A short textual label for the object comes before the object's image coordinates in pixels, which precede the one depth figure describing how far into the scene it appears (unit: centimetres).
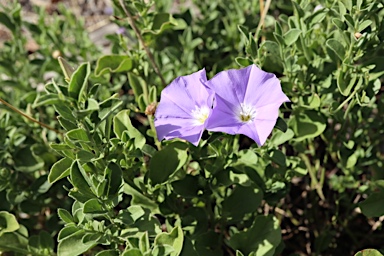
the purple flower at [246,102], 20
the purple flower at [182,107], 22
